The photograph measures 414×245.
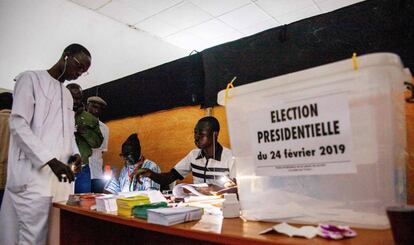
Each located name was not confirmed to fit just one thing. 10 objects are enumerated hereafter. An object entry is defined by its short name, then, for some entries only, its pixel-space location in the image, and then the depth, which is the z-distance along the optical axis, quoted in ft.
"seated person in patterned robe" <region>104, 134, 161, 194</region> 8.55
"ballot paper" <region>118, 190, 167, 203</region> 4.18
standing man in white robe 4.80
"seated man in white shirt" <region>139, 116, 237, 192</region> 7.85
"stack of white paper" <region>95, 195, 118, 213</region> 3.72
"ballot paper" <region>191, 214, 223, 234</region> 2.45
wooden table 1.99
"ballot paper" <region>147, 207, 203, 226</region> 2.69
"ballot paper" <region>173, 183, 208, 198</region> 5.48
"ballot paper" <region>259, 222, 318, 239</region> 2.04
